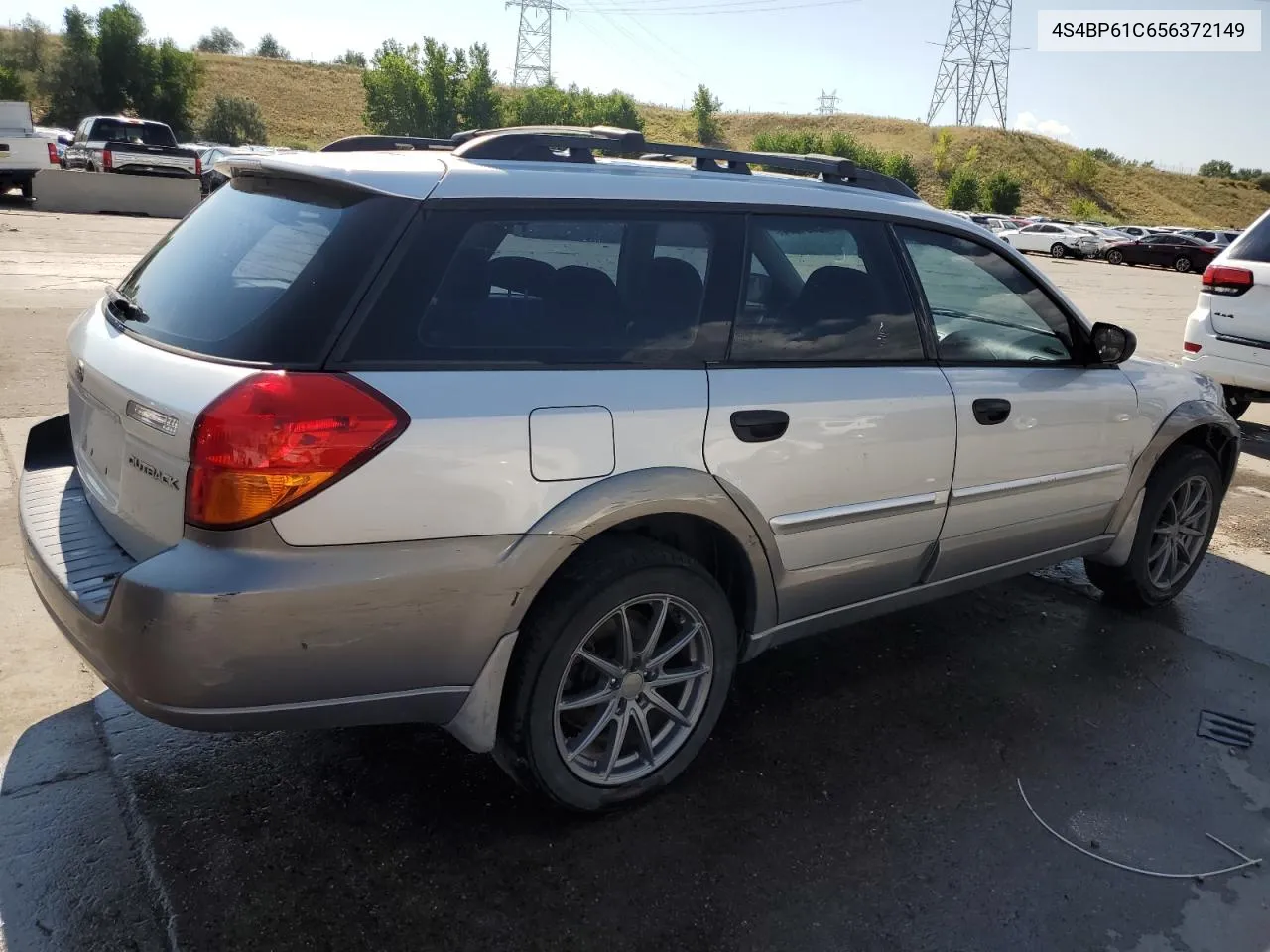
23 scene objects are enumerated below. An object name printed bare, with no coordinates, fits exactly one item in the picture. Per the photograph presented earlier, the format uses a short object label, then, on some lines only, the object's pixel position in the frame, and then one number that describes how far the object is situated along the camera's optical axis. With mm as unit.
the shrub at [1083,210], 75831
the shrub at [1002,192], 70250
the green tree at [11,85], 57750
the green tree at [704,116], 100812
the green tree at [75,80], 62719
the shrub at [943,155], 88500
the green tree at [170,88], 64688
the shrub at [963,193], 71938
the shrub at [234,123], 68062
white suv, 7551
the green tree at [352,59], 112500
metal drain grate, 3586
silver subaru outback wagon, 2258
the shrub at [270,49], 114450
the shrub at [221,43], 111562
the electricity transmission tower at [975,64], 95925
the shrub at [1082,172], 87812
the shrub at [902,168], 77125
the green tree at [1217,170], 103925
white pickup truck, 21203
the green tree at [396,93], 76875
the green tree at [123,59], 63219
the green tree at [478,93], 79188
